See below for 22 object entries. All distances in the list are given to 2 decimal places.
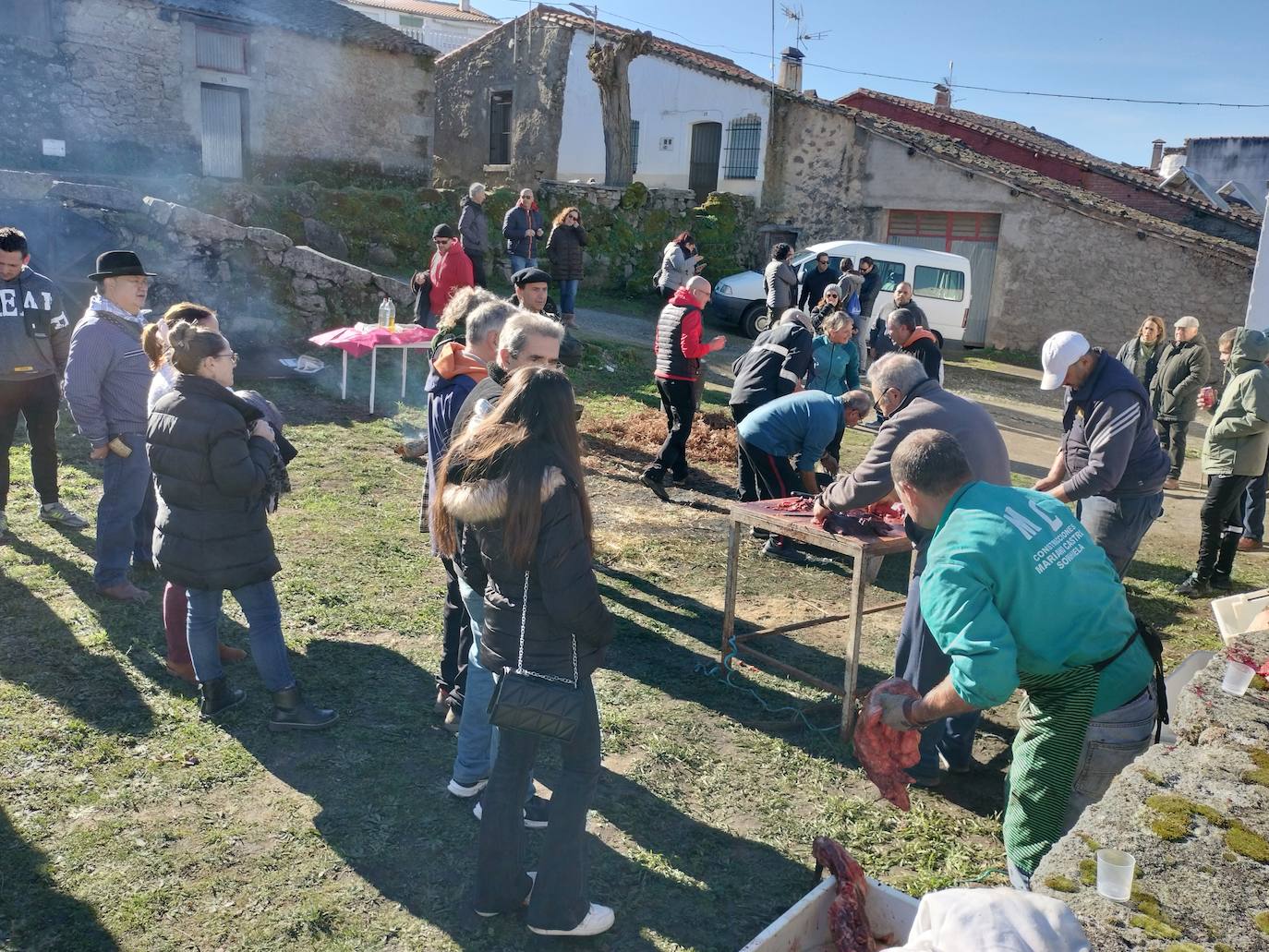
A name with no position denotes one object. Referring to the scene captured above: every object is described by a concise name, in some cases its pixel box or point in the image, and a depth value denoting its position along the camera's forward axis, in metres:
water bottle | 10.38
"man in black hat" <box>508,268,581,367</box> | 5.86
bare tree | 20.88
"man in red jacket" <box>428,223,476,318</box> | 10.80
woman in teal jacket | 9.49
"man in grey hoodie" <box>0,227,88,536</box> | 6.06
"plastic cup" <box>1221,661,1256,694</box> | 3.01
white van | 17.64
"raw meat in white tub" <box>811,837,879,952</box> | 2.86
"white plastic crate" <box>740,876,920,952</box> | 2.79
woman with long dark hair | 2.94
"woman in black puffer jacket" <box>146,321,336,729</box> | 4.02
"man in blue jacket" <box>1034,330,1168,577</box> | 4.96
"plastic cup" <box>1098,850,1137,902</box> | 1.98
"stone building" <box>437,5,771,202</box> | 24.44
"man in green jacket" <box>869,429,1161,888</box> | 2.73
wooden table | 4.65
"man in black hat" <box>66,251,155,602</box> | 5.25
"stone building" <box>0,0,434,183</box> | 17.70
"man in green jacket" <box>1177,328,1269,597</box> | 6.98
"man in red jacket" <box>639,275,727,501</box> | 8.41
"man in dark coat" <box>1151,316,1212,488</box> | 9.56
